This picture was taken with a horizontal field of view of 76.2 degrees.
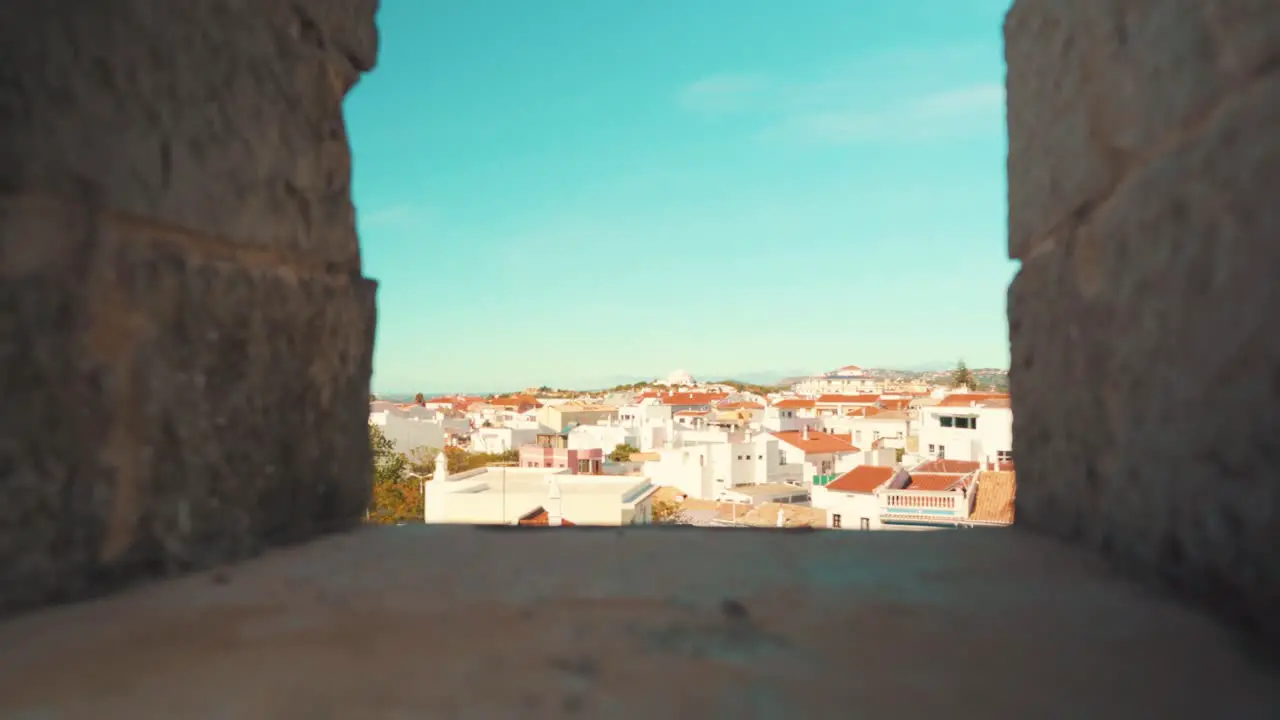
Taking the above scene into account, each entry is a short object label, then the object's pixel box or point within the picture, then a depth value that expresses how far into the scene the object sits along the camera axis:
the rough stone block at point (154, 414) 1.29
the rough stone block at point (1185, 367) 0.92
